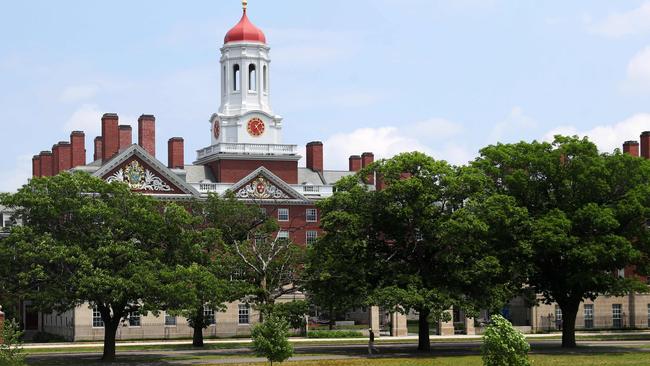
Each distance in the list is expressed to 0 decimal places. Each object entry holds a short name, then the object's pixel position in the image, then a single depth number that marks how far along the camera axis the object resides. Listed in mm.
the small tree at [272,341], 50844
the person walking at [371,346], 63931
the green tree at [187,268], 58625
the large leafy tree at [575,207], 66438
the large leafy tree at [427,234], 64250
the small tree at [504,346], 39656
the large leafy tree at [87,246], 57562
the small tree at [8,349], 41250
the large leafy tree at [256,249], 76875
